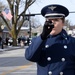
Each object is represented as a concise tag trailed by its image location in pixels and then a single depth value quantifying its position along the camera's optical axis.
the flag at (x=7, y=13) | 45.41
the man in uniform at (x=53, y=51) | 3.48
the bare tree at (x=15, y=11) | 50.81
